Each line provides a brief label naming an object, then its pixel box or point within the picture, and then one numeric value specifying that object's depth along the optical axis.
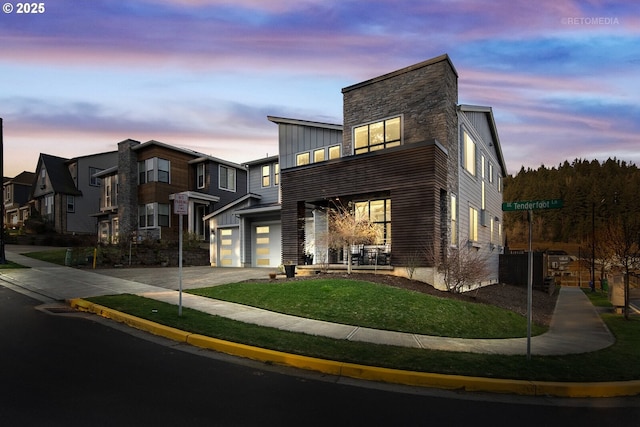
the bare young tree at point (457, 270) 14.57
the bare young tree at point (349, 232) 14.99
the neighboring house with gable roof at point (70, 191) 39.88
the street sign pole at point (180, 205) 9.26
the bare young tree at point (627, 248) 13.13
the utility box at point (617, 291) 14.12
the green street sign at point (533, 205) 6.99
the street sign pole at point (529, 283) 6.73
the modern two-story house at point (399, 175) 15.07
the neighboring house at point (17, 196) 52.53
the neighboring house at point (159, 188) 30.53
